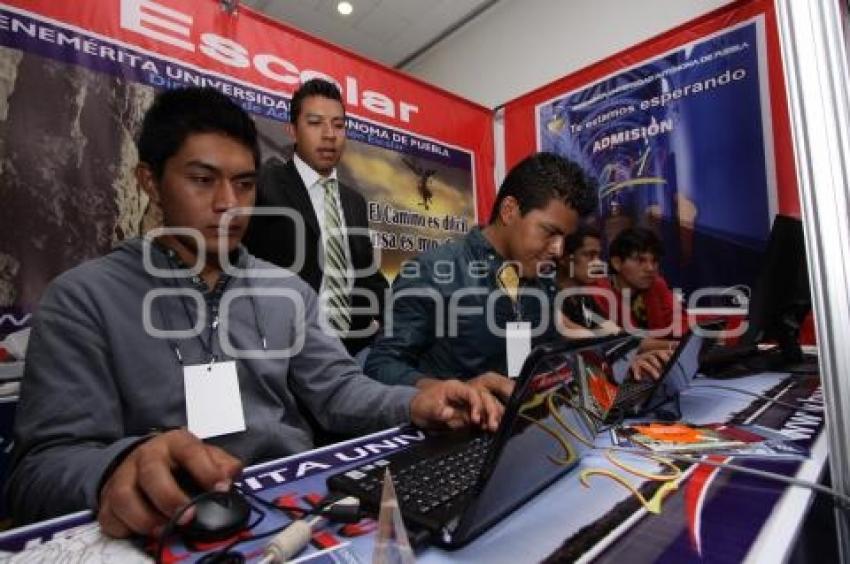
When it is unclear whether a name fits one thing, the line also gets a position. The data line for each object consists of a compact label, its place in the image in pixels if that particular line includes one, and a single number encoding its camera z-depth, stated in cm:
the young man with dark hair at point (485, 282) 146
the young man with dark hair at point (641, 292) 242
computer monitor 126
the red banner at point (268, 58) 180
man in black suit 209
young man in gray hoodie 62
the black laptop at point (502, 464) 45
